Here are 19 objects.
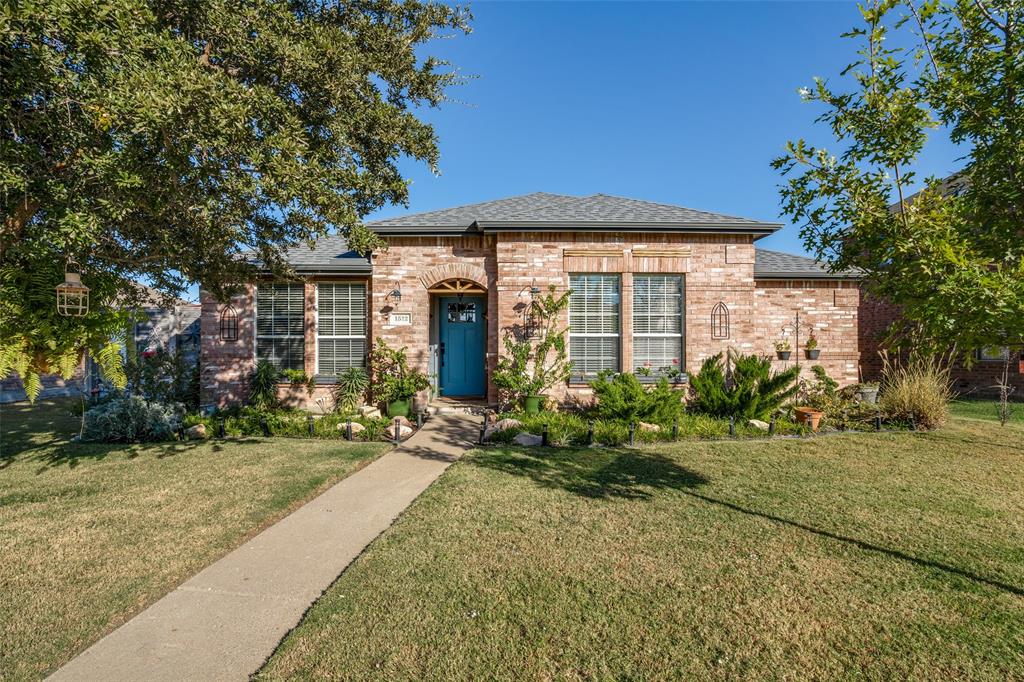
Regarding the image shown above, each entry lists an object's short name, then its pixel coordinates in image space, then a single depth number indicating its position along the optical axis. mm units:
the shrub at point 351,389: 10224
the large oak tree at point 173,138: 3549
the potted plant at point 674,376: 10289
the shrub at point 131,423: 7879
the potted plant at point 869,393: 10781
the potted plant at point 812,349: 11445
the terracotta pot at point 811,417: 8570
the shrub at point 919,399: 8438
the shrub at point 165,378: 9461
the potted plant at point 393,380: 10109
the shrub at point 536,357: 9836
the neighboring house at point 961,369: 13320
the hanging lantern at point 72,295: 3367
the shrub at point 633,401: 8453
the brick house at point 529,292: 10258
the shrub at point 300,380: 10695
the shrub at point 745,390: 8789
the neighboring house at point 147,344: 13867
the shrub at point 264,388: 10516
